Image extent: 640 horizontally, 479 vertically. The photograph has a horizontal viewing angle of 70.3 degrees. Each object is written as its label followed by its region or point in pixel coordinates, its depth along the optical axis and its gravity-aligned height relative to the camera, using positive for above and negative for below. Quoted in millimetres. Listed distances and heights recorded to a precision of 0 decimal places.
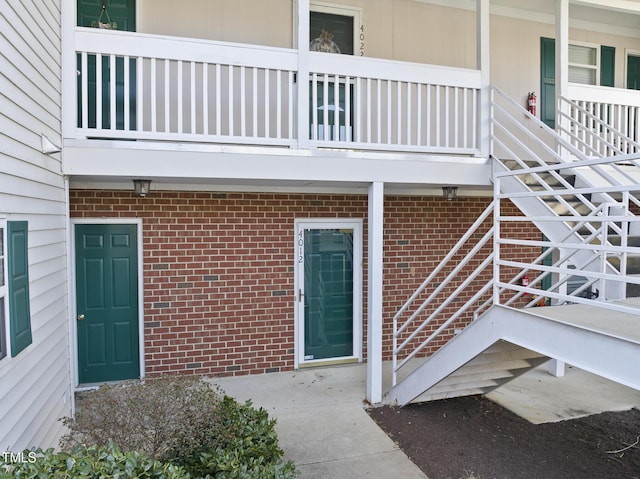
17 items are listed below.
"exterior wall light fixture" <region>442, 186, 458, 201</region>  6117 +500
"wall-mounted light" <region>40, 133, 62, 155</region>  3496 +661
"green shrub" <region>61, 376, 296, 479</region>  2963 -1373
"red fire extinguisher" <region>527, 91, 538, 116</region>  7023 +1965
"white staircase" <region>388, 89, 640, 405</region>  2742 -618
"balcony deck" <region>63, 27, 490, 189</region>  4141 +1166
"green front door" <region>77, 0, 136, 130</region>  5184 +1936
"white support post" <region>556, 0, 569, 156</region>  5395 +2107
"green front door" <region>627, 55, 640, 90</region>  7641 +2638
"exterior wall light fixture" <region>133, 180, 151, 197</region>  5008 +474
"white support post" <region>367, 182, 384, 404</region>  4980 -627
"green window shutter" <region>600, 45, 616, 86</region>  7383 +2661
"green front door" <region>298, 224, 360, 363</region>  6254 -867
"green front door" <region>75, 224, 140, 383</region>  5441 -883
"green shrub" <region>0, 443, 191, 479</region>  1987 -1112
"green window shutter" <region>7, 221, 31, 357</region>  2869 -372
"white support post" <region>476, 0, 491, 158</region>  5113 +1745
